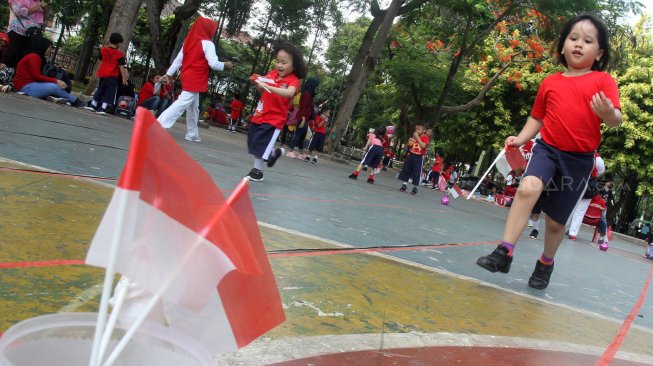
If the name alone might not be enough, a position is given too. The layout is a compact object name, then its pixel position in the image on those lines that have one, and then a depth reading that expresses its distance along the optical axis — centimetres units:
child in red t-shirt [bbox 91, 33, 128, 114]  1120
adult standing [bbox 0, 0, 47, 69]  1041
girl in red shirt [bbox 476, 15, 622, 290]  362
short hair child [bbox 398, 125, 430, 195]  1397
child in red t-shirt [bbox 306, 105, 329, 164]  1551
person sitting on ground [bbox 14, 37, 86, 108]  1045
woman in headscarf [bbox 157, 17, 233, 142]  849
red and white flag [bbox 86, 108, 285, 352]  88
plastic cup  88
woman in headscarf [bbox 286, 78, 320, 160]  1411
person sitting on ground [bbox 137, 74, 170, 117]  1266
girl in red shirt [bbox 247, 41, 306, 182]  646
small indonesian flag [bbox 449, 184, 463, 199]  859
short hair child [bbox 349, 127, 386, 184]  1306
